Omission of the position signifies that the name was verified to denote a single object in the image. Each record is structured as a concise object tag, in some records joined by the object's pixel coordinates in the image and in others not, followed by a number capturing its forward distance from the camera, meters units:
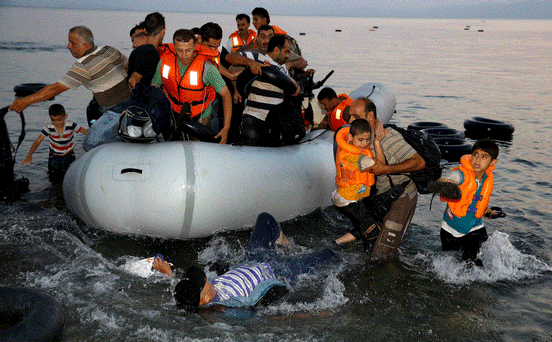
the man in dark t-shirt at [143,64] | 5.44
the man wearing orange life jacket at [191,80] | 5.23
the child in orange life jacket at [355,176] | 4.64
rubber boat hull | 4.95
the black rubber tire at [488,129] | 10.42
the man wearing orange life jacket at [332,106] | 6.88
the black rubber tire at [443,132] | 9.76
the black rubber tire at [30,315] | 3.37
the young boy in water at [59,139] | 6.84
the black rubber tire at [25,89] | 12.34
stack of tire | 8.84
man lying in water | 3.64
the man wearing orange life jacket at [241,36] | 8.38
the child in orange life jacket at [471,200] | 4.52
